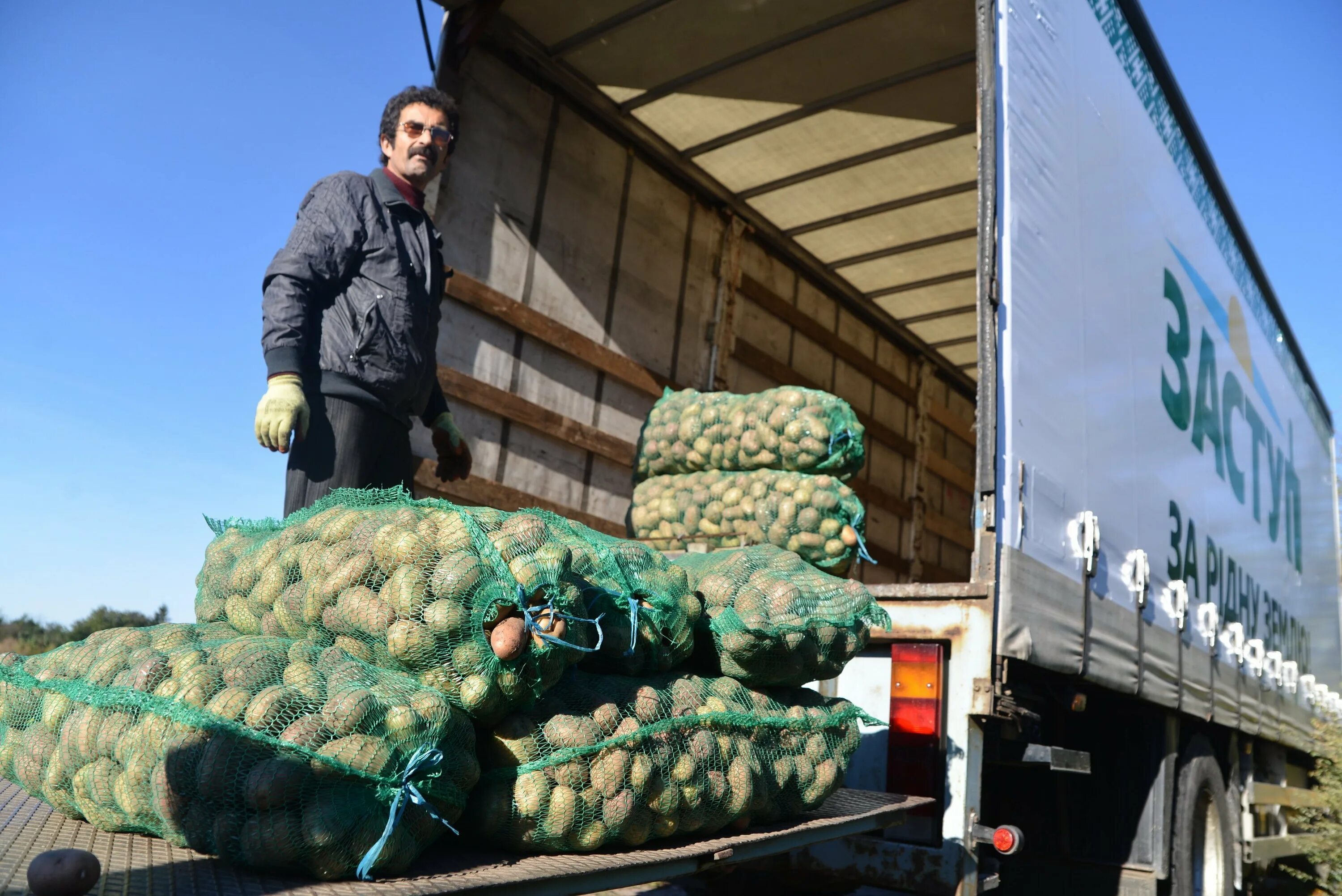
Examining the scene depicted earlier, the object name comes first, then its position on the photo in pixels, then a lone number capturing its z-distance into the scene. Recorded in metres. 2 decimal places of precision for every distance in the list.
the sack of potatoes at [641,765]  1.99
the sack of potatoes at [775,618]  2.69
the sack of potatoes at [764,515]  3.96
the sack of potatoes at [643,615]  2.37
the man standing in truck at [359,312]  3.00
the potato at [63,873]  1.33
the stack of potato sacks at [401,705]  1.67
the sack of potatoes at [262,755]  1.64
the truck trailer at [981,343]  3.55
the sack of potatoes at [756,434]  4.07
